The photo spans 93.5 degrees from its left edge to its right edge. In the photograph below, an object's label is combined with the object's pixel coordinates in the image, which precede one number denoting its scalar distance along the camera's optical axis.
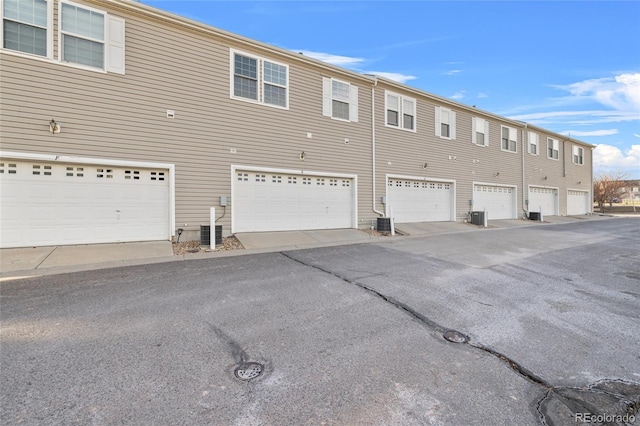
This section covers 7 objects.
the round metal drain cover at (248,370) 2.39
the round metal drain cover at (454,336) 3.03
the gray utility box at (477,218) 14.39
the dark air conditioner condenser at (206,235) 8.05
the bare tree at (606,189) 31.70
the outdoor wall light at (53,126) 7.04
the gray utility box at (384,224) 11.21
